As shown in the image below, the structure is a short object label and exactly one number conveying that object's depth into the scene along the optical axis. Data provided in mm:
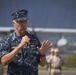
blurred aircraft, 42031
